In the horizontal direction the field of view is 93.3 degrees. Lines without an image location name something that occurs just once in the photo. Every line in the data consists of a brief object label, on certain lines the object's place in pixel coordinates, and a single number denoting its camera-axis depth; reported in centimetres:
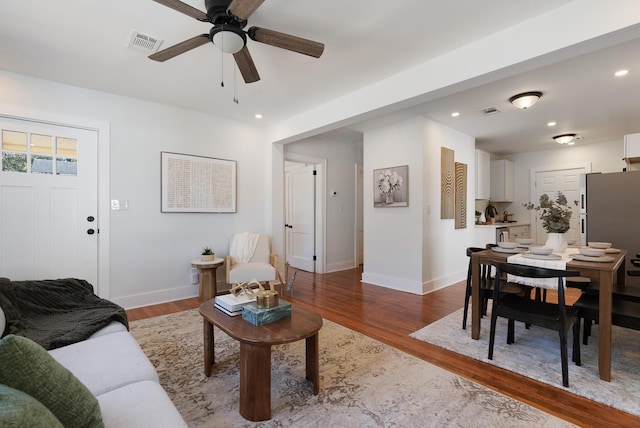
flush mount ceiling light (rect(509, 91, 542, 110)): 325
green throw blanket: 172
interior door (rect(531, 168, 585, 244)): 588
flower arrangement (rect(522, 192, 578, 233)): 264
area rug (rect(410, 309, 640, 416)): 193
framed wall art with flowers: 431
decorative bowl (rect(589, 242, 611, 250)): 291
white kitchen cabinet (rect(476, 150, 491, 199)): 562
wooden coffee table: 165
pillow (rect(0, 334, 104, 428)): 80
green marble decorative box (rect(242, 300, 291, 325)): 184
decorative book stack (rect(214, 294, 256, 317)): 199
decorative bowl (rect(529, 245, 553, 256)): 243
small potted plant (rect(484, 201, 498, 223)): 662
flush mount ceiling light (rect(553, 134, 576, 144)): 503
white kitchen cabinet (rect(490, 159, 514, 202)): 643
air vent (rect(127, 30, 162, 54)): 227
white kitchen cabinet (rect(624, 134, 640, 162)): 365
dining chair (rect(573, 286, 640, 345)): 206
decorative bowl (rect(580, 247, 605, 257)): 243
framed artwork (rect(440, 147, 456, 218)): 446
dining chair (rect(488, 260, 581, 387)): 200
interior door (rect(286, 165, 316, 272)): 570
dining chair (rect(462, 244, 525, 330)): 275
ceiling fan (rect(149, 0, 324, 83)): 171
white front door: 294
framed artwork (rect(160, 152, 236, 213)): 380
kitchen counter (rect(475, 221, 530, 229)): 539
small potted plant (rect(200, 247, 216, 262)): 381
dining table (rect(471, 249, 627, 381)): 203
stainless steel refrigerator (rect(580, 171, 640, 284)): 354
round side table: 377
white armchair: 372
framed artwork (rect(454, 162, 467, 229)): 483
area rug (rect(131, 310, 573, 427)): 168
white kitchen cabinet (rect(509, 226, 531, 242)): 602
